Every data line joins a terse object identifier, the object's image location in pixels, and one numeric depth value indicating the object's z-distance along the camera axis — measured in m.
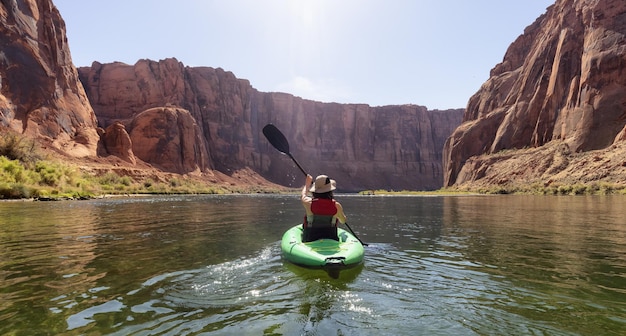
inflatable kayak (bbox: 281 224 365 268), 6.66
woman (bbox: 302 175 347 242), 7.96
